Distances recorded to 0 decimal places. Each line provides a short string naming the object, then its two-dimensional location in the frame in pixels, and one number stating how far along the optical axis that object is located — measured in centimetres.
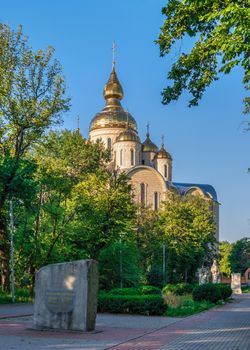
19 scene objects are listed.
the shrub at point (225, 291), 2994
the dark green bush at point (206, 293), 2769
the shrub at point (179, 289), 3707
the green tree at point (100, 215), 3234
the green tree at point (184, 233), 4684
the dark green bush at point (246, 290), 5542
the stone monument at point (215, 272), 6331
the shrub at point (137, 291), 2483
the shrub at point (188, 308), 2081
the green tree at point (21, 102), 2583
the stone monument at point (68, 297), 1355
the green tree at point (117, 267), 3409
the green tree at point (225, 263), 9467
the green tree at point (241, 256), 8206
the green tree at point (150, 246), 4557
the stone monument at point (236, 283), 5091
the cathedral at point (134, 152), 6475
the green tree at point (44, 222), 2978
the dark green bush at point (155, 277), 4459
